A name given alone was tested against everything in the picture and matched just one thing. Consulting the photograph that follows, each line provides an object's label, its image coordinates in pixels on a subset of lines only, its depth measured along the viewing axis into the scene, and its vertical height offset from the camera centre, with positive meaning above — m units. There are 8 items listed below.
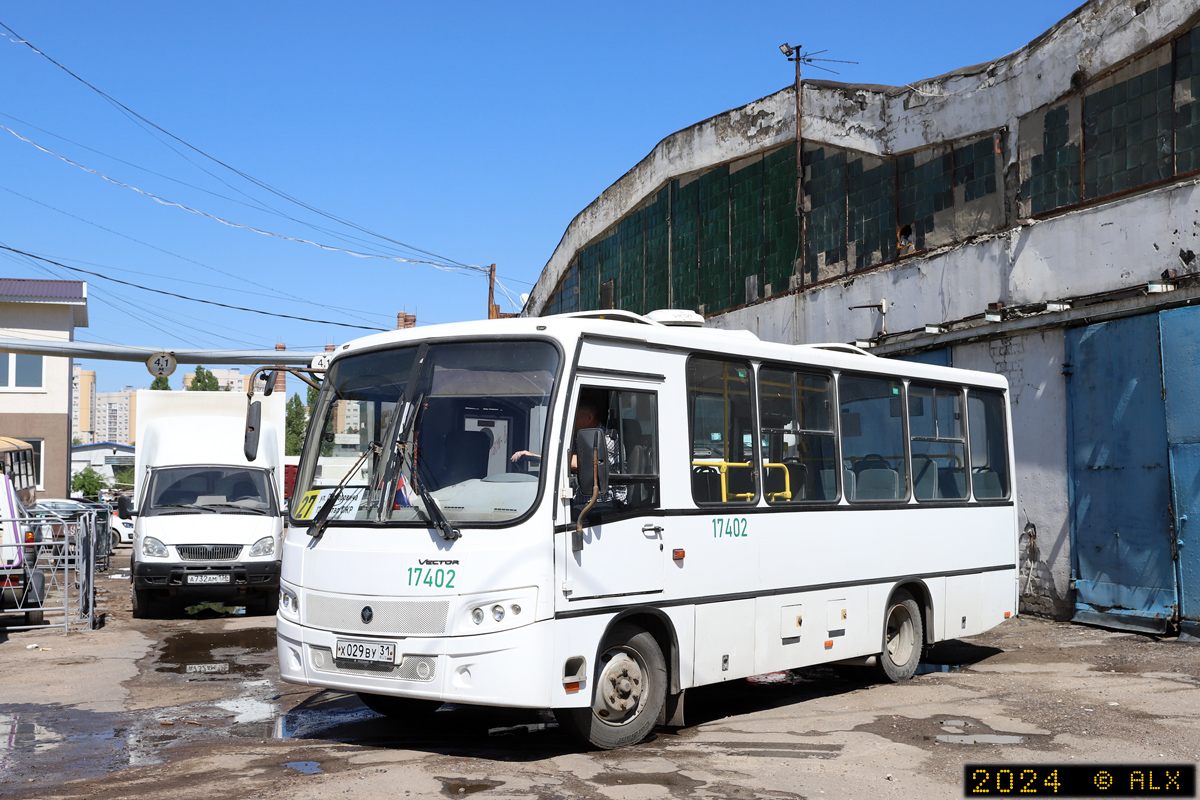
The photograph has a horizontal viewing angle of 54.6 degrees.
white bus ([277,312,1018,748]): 7.10 -0.09
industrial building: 13.27 +3.29
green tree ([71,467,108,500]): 52.21 +1.57
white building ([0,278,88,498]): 39.09 +4.32
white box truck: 15.59 +0.19
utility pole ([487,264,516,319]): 36.69 +6.98
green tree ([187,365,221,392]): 72.56 +8.54
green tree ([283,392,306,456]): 93.88 +7.99
